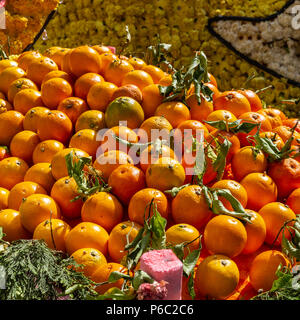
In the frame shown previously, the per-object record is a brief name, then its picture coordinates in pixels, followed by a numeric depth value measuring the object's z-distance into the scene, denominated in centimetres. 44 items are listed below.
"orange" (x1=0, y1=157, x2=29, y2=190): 206
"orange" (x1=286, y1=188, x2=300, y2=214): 187
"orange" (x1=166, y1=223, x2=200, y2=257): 159
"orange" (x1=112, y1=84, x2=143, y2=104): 218
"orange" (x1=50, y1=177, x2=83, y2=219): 184
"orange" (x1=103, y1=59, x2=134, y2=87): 243
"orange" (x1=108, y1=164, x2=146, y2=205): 183
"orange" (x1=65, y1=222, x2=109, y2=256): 164
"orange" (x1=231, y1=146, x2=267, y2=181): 193
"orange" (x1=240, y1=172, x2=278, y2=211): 185
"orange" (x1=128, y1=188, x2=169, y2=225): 171
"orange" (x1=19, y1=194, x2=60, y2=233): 176
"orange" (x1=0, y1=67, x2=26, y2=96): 257
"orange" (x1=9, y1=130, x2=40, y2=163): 218
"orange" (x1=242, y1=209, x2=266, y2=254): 168
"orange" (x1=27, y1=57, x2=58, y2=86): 254
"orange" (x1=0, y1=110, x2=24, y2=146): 229
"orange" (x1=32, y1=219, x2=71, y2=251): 168
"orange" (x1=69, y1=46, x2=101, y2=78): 239
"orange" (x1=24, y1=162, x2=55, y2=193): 198
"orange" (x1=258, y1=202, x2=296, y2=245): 174
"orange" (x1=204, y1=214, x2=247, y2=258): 160
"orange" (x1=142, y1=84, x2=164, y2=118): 221
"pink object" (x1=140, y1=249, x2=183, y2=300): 117
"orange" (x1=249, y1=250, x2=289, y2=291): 154
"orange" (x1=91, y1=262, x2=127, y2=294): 150
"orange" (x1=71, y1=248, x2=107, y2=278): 155
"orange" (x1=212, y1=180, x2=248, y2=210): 177
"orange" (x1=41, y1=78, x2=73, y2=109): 230
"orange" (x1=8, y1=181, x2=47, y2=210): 189
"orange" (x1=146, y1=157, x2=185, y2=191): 180
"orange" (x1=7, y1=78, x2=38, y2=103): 245
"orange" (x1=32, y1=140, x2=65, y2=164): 208
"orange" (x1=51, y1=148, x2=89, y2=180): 193
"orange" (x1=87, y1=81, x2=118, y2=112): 223
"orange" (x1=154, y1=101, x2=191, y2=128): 210
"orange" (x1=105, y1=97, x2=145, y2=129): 207
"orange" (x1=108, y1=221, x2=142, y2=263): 163
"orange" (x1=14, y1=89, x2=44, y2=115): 237
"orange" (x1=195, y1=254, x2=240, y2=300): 149
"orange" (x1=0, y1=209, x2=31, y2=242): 179
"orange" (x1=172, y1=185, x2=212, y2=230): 172
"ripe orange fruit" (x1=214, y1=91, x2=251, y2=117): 226
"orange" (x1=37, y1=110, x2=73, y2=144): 213
